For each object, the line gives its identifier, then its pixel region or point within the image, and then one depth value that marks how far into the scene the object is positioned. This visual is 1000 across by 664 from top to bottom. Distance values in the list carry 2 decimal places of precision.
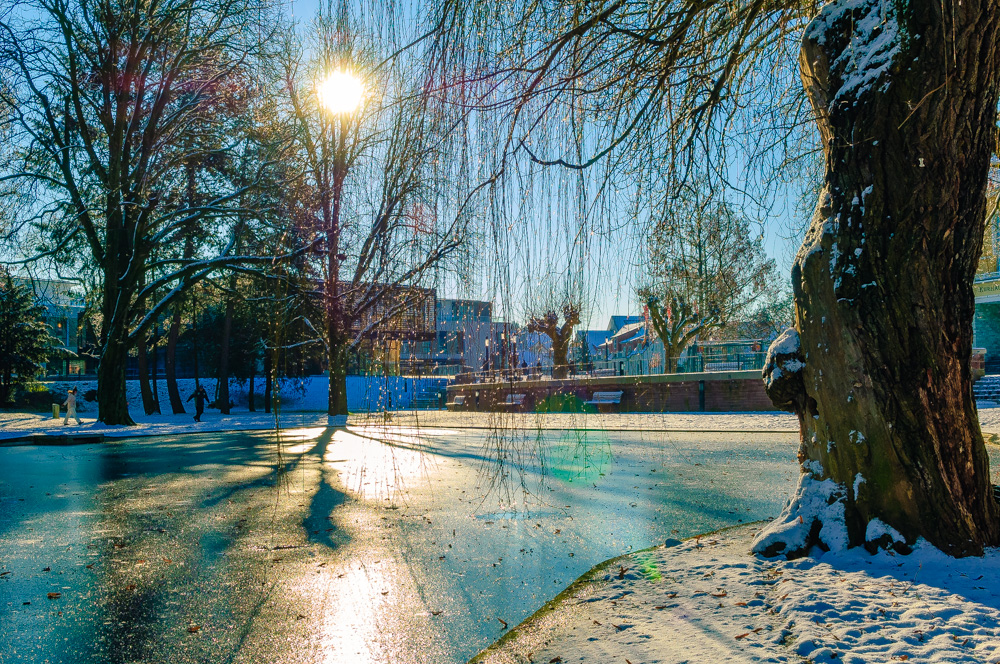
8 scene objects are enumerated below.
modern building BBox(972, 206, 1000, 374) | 28.59
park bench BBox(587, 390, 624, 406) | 26.78
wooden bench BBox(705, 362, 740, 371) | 26.48
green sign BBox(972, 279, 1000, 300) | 28.78
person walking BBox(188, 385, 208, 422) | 25.94
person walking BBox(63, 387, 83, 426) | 23.13
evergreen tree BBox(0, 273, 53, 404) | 33.69
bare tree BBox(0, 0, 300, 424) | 18.30
